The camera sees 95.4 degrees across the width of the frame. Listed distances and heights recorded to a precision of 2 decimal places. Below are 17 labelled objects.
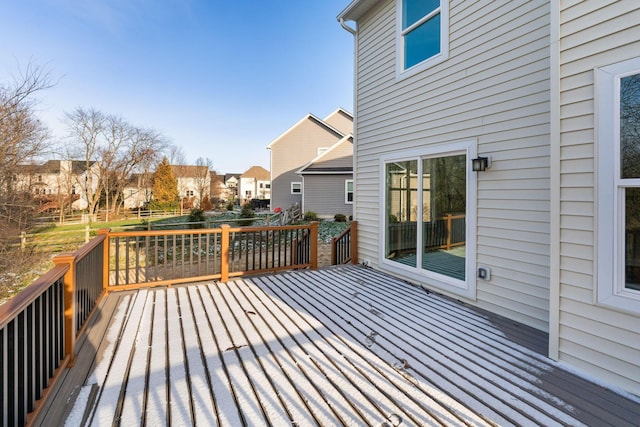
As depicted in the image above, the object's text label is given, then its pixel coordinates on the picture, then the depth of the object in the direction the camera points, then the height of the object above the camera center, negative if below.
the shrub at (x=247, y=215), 14.92 -0.36
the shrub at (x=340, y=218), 15.45 -0.52
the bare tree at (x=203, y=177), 33.22 +3.69
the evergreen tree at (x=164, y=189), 24.70 +1.65
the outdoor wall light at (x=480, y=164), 3.34 +0.52
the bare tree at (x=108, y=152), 23.30 +4.85
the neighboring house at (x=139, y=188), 27.16 +1.92
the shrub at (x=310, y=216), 15.93 -0.42
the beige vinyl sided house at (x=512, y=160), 2.02 +0.50
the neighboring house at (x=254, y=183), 46.28 +4.08
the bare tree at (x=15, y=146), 7.46 +1.69
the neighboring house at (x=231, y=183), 43.78 +4.41
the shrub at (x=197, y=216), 14.62 -0.39
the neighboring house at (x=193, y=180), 33.28 +3.37
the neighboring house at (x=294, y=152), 19.88 +3.92
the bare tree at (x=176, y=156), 32.72 +6.08
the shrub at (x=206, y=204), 26.39 +0.39
